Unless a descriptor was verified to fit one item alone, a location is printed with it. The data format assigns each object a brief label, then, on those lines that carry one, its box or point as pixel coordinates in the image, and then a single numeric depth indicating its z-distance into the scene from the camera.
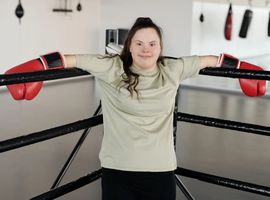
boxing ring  1.46
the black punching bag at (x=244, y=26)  8.07
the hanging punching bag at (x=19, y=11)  6.60
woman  1.61
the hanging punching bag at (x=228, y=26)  7.79
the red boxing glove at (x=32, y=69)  1.51
